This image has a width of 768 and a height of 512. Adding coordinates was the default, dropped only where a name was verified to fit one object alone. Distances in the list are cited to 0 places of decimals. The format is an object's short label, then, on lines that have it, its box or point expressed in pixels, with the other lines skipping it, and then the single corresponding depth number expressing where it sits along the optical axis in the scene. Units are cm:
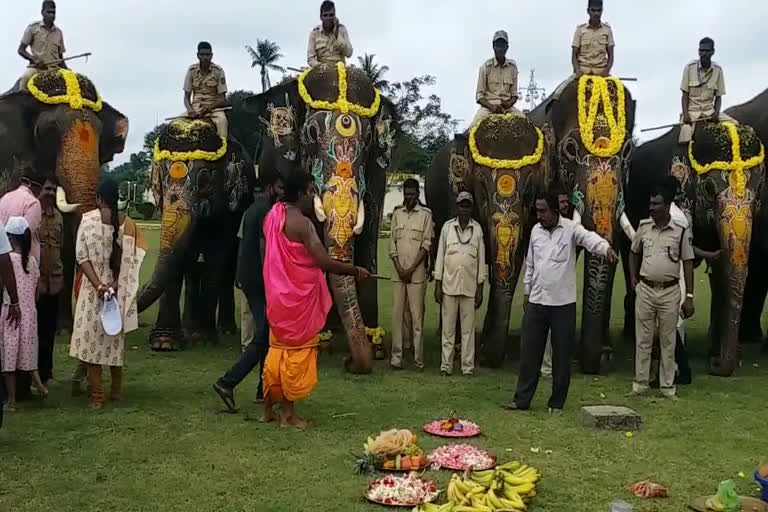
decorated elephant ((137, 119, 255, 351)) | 1012
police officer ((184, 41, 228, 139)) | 1114
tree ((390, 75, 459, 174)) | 5728
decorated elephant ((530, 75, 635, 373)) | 891
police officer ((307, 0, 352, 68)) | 1020
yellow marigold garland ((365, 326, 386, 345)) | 976
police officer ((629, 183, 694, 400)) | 770
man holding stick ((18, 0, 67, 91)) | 1112
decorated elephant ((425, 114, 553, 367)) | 904
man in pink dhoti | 639
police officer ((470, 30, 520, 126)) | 1046
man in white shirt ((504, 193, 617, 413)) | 721
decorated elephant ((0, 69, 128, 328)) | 988
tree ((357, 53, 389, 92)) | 5666
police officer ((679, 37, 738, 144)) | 983
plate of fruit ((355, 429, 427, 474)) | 552
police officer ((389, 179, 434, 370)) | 913
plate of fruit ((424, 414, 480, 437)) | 642
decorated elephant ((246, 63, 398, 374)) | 845
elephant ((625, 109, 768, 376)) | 894
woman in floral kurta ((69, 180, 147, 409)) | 692
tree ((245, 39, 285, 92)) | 6688
